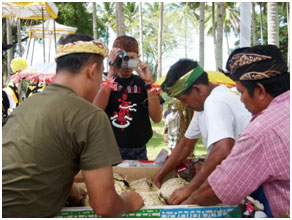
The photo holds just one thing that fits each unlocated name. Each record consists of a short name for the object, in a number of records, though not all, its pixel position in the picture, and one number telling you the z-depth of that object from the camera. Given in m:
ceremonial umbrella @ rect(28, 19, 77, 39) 19.09
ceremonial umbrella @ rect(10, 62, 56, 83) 7.50
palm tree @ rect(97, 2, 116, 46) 39.94
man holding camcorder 3.30
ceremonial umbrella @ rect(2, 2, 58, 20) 9.65
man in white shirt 2.02
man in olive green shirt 1.40
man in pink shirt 1.46
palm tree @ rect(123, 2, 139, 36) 37.63
